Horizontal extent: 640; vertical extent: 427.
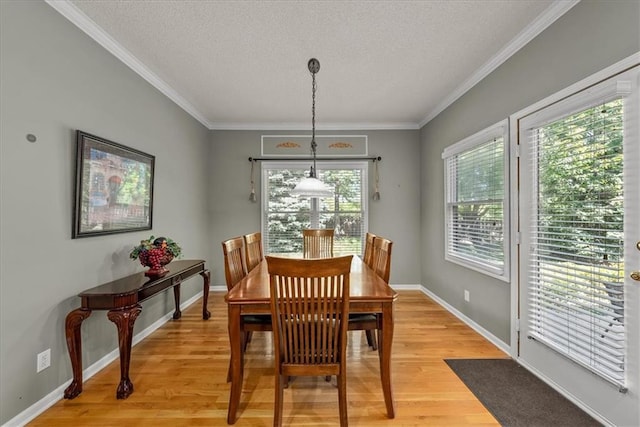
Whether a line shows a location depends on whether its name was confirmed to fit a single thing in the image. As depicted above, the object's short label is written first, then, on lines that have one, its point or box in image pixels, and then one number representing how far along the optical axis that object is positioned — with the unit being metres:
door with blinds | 1.53
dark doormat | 1.70
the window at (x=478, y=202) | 2.62
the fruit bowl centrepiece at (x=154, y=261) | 2.36
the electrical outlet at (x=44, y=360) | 1.76
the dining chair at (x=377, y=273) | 1.87
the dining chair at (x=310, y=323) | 1.48
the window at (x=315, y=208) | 4.53
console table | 1.88
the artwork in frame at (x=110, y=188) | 2.05
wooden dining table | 1.66
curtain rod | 4.48
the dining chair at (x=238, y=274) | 1.85
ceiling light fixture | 2.36
